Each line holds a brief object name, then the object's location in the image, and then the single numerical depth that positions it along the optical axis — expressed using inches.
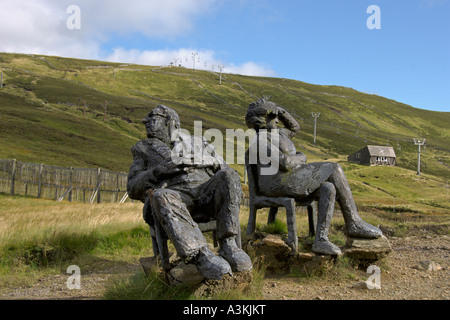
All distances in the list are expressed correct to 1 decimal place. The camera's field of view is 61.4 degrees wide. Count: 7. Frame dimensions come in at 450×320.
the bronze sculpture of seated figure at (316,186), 216.8
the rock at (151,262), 159.6
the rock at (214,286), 126.3
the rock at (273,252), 214.5
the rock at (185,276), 135.4
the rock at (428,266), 227.6
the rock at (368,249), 214.1
